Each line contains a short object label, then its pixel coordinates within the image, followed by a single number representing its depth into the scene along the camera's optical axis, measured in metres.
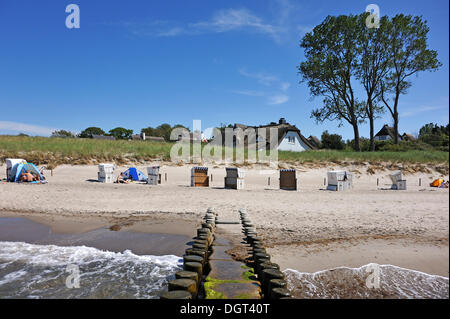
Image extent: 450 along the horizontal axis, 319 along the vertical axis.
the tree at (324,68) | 28.17
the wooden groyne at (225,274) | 3.85
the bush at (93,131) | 95.69
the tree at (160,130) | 95.79
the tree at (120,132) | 101.76
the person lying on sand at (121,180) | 19.12
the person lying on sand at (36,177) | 17.92
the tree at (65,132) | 67.28
